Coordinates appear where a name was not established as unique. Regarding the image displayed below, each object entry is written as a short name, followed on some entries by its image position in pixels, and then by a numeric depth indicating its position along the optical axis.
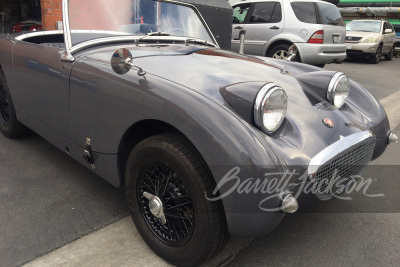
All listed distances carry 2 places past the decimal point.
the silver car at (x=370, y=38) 12.09
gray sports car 1.69
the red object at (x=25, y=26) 7.69
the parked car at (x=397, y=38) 15.56
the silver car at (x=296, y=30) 7.62
